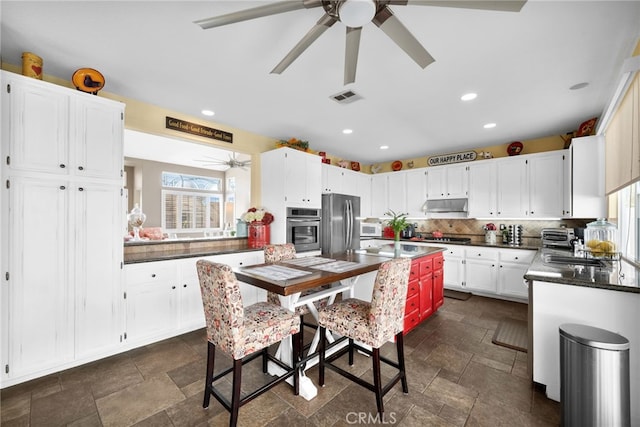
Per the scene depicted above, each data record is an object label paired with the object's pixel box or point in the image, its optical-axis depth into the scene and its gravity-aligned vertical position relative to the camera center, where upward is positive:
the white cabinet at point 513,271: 4.10 -0.91
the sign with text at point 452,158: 5.03 +1.13
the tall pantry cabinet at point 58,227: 2.08 -0.10
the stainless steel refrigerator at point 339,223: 4.56 -0.14
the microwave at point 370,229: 5.83 -0.32
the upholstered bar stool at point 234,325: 1.59 -0.73
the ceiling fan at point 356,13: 1.31 +1.07
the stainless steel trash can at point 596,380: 1.48 -0.97
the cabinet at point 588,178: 3.36 +0.49
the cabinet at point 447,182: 5.02 +0.66
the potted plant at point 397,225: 3.01 -0.12
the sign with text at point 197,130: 3.32 +1.17
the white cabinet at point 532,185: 4.08 +0.49
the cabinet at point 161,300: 2.67 -0.93
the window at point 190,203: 7.27 +0.37
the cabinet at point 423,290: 3.01 -0.96
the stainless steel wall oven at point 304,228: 4.02 -0.21
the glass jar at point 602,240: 2.52 -0.26
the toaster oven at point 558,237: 3.83 -0.34
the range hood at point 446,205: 5.02 +0.20
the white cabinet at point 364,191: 5.90 +0.54
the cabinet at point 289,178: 3.97 +0.59
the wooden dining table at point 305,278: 1.75 -0.45
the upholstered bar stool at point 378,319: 1.78 -0.77
